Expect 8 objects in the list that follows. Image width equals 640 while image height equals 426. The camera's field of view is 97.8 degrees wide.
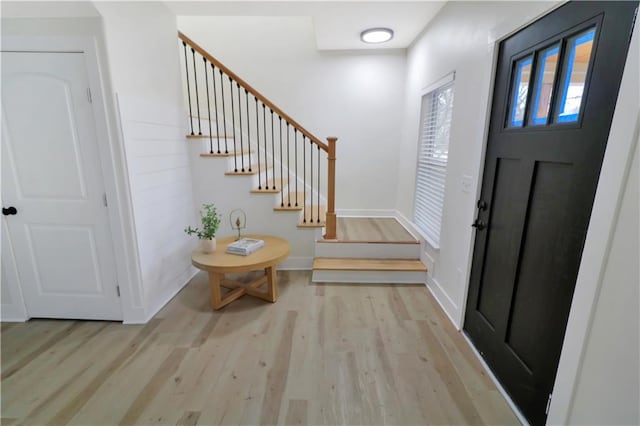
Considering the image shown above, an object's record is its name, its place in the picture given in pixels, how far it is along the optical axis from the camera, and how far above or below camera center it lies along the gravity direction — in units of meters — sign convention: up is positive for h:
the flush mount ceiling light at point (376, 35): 3.23 +1.41
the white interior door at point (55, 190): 1.99 -0.29
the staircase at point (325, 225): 3.11 -0.84
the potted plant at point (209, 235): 2.67 -0.77
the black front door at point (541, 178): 1.17 -0.11
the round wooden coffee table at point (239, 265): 2.43 -0.96
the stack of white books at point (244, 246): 2.62 -0.87
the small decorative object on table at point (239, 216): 3.33 -0.73
